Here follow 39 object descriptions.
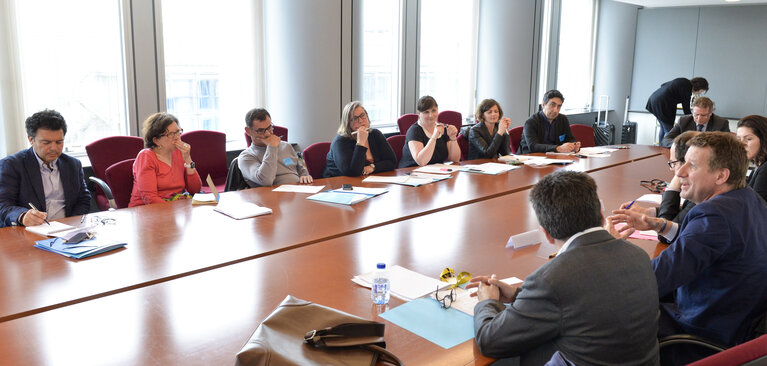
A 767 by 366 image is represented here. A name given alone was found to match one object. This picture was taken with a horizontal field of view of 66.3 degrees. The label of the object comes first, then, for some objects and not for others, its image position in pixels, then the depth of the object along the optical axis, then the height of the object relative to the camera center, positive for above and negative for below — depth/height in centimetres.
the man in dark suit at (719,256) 204 -60
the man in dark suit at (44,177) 324 -59
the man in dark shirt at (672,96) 779 -18
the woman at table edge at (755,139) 340 -32
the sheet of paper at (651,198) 363 -72
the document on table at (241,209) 316 -73
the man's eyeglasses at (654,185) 401 -71
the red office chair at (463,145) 579 -64
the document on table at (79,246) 246 -73
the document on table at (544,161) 506 -70
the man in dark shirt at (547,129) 602 -50
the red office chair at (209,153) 509 -68
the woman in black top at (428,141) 502 -54
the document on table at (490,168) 460 -70
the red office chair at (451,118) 729 -48
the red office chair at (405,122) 678 -50
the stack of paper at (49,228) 273 -73
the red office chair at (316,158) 470 -64
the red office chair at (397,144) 543 -60
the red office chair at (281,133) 559 -53
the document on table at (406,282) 210 -75
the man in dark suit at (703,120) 557 -36
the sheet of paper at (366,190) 373 -71
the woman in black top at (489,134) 548 -51
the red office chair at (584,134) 691 -62
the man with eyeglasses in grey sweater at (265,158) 418 -59
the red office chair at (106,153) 434 -59
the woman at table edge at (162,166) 371 -59
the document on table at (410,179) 409 -71
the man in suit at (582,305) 157 -59
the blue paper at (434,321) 177 -76
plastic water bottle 201 -72
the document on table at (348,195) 351 -71
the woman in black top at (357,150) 443 -55
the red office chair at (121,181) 381 -69
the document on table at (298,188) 384 -73
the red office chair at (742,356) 123 -57
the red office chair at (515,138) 640 -62
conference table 171 -75
